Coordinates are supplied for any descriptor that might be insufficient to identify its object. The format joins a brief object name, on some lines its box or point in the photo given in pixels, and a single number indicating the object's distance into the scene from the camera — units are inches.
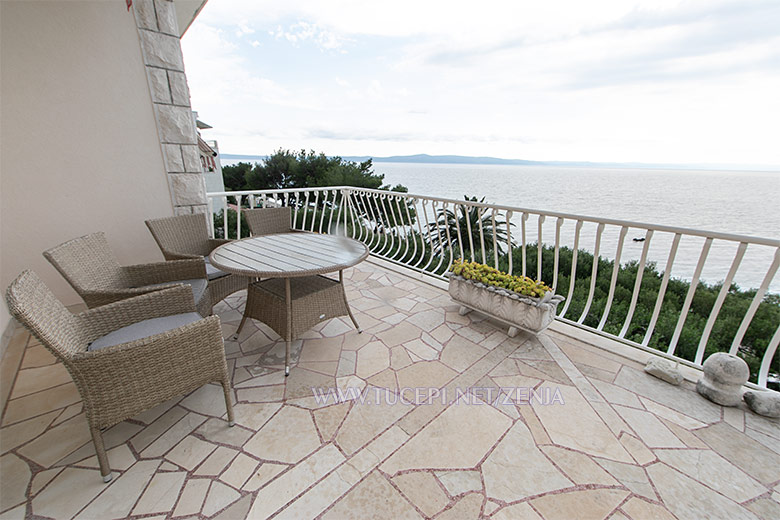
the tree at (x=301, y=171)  679.7
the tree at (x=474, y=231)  347.0
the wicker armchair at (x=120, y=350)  50.3
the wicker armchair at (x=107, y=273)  75.9
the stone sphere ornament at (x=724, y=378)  73.1
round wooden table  83.5
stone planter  98.2
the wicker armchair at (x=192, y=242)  104.0
